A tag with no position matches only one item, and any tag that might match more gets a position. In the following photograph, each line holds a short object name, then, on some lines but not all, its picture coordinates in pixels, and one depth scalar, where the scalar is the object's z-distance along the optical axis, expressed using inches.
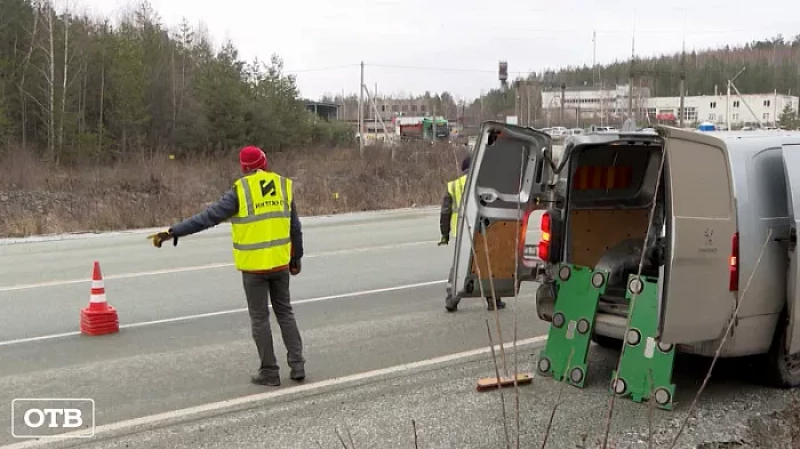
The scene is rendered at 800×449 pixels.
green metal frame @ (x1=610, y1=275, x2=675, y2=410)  184.9
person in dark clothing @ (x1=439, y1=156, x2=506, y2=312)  303.9
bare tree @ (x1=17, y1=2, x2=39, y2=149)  1627.7
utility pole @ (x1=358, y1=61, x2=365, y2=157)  1576.2
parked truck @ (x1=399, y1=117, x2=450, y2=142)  2041.1
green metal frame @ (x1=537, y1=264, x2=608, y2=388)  206.1
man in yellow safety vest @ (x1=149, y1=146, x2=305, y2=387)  208.8
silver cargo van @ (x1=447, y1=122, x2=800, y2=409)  174.4
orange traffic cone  269.0
